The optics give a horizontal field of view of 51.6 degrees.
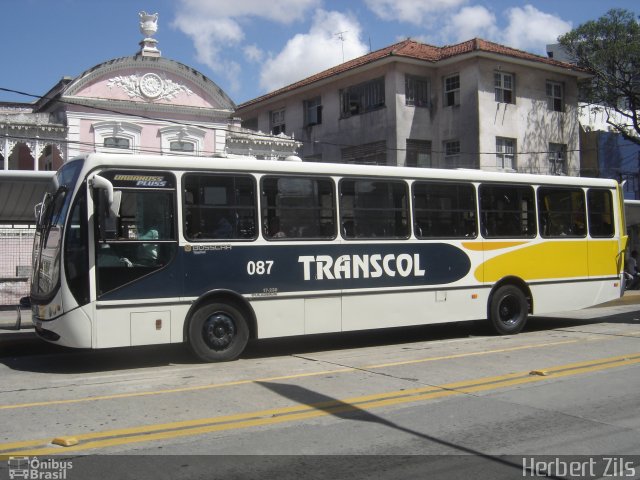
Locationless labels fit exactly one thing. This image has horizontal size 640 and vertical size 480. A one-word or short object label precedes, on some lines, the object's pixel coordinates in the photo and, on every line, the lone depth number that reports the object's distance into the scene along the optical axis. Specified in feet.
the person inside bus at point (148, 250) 30.32
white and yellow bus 29.58
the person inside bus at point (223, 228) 32.19
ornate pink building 71.00
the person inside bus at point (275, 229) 33.50
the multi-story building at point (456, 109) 89.10
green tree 91.81
